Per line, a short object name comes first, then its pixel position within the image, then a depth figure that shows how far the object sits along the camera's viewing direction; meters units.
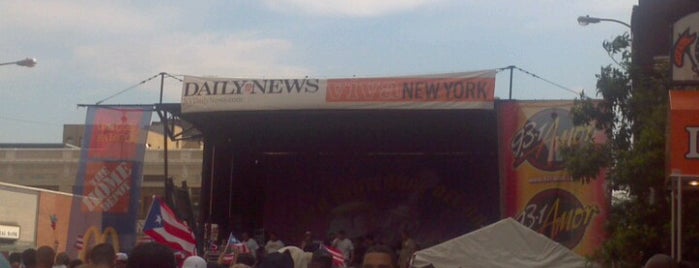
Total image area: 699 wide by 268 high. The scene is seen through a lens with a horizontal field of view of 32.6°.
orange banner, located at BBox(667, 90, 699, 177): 9.20
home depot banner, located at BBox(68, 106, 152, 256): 24.39
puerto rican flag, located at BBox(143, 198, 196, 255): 17.23
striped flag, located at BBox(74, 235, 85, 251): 23.40
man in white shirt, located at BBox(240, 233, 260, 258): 25.90
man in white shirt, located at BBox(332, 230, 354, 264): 25.41
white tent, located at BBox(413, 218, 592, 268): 16.69
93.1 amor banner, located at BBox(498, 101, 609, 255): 22.78
